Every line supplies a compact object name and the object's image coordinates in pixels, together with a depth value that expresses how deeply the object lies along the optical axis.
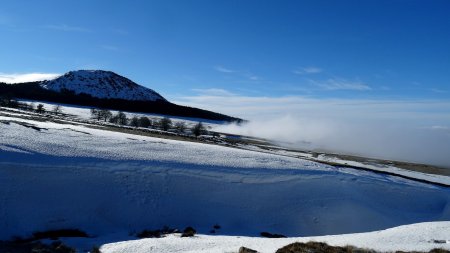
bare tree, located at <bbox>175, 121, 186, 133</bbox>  105.41
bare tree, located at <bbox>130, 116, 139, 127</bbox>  102.97
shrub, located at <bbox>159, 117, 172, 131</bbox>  102.41
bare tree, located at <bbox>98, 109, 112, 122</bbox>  119.31
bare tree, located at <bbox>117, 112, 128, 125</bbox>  110.06
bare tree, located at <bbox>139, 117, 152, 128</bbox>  104.15
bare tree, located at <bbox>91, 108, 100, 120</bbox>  119.77
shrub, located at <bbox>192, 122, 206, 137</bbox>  99.62
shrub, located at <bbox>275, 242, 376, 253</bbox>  15.89
